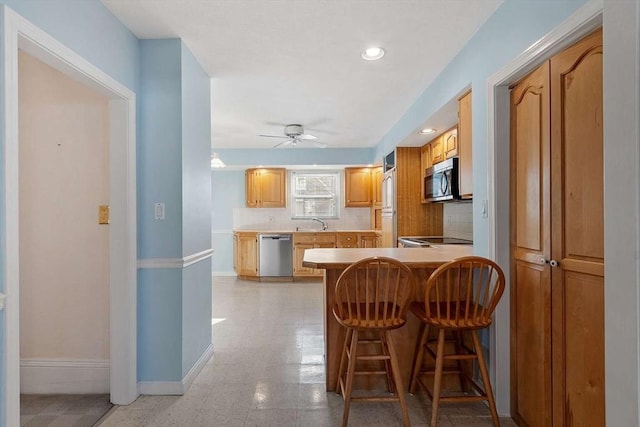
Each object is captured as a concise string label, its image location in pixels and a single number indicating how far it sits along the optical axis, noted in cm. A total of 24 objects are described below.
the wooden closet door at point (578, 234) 129
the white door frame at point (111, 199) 121
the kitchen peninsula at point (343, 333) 215
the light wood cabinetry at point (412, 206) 432
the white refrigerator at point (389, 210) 437
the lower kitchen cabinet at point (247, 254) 579
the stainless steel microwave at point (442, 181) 314
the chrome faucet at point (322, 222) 640
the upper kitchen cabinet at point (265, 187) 609
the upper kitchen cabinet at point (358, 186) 615
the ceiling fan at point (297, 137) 425
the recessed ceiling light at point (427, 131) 345
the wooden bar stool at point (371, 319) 174
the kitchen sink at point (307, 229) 625
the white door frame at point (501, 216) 186
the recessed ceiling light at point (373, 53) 232
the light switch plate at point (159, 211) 215
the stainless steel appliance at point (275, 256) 575
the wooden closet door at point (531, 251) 157
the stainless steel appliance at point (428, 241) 348
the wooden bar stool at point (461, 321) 172
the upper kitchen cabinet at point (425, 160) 402
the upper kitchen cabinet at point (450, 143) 328
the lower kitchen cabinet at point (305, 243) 573
